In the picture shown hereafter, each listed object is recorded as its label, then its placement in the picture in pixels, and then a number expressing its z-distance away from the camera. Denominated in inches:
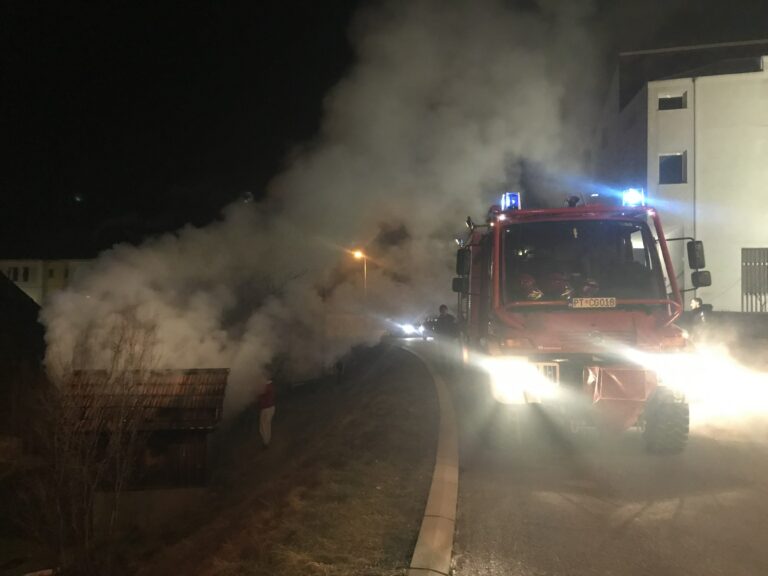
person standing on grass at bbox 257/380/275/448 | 477.7
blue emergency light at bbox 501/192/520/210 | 275.7
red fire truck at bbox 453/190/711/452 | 218.5
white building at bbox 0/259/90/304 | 1646.2
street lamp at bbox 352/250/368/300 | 600.5
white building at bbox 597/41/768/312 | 678.5
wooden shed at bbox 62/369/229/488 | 444.8
